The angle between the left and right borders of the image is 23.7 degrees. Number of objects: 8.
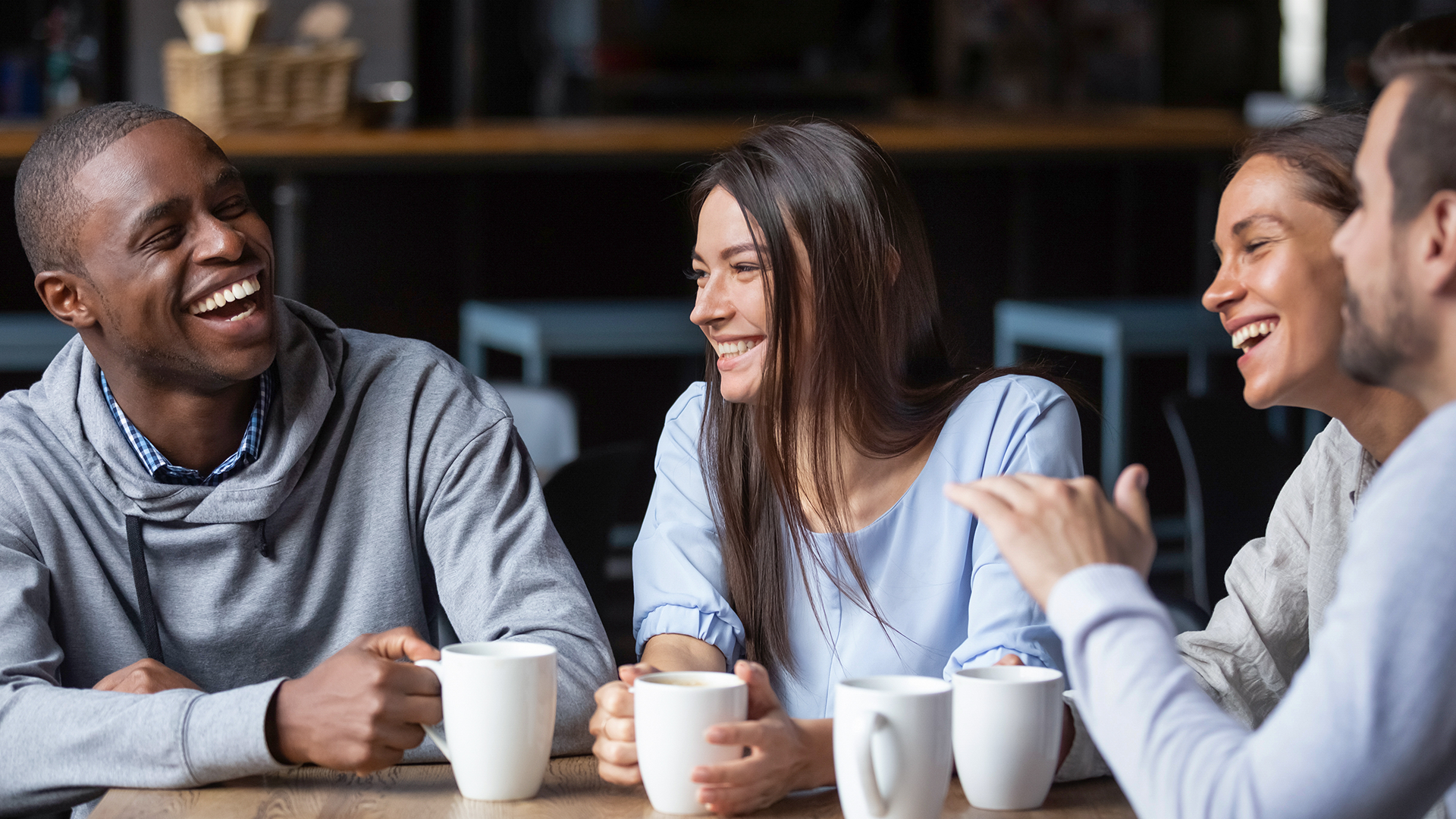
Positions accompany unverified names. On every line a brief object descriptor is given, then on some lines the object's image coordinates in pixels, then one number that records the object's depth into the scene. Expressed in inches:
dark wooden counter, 234.6
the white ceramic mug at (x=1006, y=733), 96.0
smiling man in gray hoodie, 110.5
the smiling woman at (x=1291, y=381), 108.6
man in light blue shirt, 87.4
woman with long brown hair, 114.2
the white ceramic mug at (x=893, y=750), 93.8
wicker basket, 232.4
